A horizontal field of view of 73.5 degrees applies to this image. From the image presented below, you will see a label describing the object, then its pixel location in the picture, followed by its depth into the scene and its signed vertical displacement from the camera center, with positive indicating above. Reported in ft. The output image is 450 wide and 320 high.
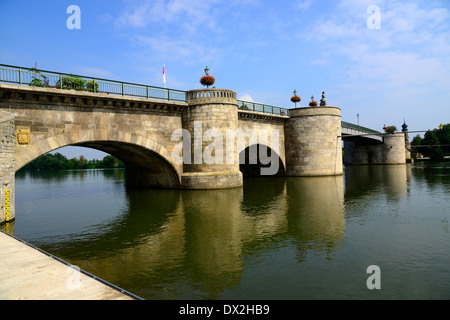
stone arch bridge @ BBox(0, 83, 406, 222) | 52.90 +7.76
